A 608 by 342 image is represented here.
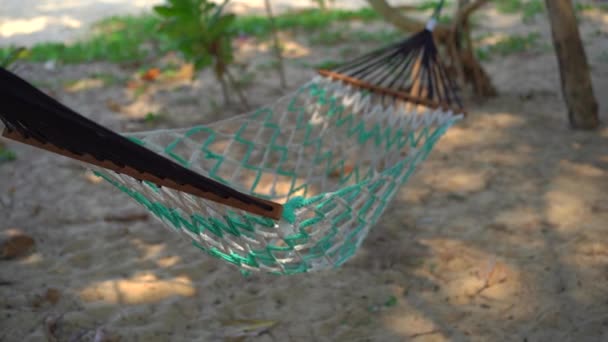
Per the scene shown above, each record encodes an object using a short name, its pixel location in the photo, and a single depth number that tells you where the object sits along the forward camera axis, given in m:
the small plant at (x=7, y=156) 2.74
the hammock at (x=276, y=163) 1.04
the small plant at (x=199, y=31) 2.88
